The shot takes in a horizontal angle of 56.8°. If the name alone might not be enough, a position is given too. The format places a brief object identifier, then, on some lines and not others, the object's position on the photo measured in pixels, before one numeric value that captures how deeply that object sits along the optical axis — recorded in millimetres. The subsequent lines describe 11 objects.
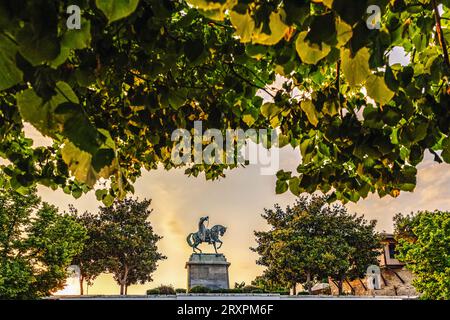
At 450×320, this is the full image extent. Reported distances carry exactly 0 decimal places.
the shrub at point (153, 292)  42381
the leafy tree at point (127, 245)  54844
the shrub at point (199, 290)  30469
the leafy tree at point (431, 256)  25609
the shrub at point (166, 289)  47466
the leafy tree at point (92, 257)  54219
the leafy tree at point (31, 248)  33438
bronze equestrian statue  35988
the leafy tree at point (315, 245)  49344
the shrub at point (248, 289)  36506
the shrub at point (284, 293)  43244
